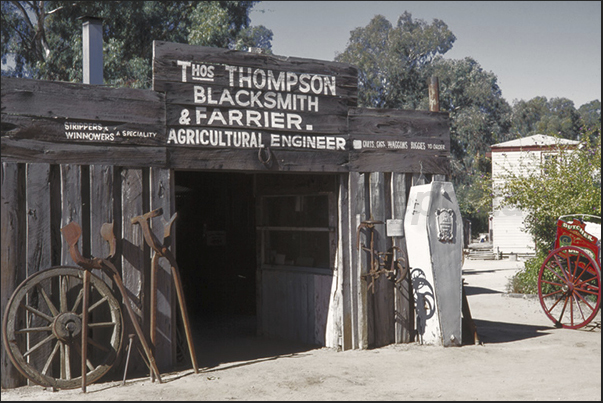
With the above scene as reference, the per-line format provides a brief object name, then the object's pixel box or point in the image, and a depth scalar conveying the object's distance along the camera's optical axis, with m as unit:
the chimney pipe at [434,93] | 9.73
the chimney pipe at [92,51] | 7.80
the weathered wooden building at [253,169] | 6.78
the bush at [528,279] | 14.54
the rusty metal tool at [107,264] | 6.64
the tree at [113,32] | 24.03
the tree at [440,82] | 42.06
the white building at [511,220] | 29.00
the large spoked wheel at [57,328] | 6.48
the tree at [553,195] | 14.74
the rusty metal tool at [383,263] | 8.73
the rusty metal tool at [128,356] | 6.84
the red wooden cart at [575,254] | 10.05
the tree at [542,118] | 50.53
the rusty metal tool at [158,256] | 7.07
